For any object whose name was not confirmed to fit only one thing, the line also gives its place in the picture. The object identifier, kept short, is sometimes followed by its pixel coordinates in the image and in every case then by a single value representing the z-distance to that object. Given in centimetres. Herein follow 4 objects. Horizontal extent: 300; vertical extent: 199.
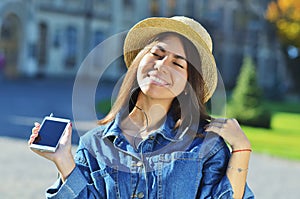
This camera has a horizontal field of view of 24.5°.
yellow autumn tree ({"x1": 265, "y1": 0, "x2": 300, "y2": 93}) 3716
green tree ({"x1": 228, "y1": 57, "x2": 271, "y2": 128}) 1753
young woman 225
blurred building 3247
